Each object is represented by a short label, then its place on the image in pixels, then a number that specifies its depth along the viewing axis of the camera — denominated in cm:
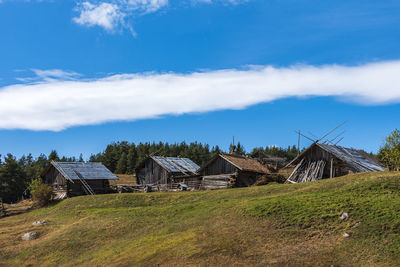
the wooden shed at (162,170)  5259
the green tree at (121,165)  10975
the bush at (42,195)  4425
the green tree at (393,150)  3469
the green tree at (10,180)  6750
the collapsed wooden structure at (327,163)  3775
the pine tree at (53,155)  10431
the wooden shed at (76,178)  4891
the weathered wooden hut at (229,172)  4428
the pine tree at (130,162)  10981
